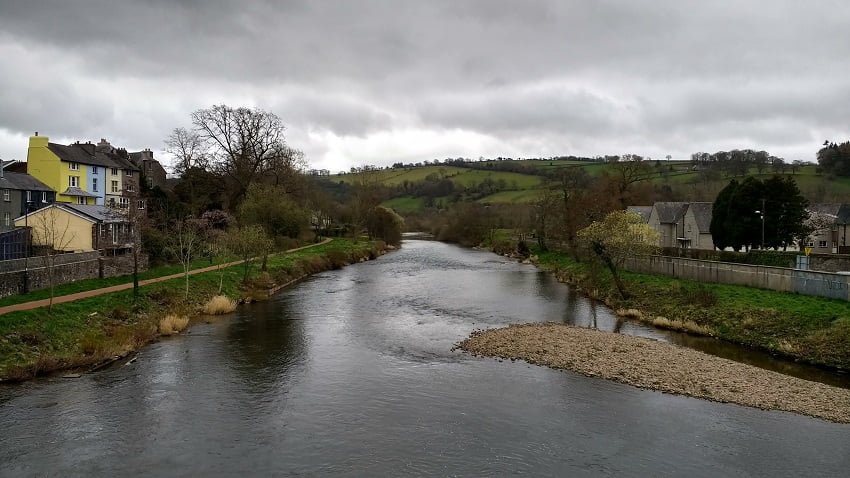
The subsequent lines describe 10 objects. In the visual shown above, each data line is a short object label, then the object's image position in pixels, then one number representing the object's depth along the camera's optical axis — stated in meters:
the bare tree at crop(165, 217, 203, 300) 37.58
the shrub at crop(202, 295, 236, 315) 30.94
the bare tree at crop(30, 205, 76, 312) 36.38
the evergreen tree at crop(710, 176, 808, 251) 45.34
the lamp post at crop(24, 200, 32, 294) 25.26
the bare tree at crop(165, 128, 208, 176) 62.62
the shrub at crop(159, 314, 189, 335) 25.45
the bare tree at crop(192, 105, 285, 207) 59.66
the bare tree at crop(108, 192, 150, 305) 27.61
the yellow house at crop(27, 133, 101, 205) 56.69
